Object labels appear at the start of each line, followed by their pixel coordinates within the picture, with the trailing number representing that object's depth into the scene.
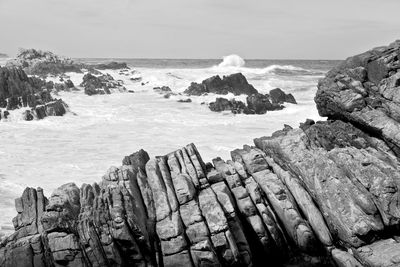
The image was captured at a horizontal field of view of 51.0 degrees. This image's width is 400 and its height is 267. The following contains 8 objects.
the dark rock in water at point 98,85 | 63.61
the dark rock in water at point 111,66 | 115.18
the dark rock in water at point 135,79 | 86.04
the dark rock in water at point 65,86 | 64.56
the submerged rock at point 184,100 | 56.03
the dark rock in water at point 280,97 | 54.05
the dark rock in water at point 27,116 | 42.90
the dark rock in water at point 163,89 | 66.20
